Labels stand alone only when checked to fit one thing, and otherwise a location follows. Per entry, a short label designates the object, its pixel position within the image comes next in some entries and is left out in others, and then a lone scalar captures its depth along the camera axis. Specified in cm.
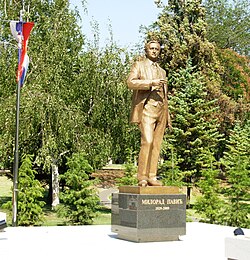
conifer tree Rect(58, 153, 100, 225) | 1587
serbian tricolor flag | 1505
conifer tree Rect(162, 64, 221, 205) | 2586
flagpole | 1434
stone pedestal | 1023
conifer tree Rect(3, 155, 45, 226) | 1536
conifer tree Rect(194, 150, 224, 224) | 1664
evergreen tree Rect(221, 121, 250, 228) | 1622
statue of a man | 1068
